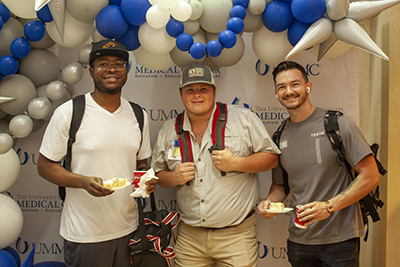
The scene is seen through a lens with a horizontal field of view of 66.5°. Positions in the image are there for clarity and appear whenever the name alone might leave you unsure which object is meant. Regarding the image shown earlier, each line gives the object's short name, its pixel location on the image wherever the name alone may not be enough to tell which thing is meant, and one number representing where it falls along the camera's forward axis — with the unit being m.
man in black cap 2.43
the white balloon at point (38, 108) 2.67
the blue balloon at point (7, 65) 2.59
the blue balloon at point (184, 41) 2.48
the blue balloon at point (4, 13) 2.57
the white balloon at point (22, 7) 2.54
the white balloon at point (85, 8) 2.50
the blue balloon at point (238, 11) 2.45
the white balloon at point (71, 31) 2.64
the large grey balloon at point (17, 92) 2.74
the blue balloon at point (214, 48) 2.45
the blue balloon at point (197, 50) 2.48
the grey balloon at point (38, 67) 2.87
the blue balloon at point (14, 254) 2.89
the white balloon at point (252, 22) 2.63
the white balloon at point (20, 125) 2.62
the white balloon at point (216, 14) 2.54
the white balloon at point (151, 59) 2.88
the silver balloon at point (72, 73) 2.76
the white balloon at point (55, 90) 2.73
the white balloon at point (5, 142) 2.51
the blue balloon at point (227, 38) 2.42
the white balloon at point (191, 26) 2.61
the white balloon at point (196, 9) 2.51
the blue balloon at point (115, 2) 2.64
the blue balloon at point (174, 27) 2.53
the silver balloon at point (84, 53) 2.78
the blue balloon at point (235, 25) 2.43
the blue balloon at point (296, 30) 2.51
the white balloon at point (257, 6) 2.49
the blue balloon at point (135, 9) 2.51
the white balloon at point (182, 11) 2.42
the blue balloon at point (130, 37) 2.71
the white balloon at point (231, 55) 2.68
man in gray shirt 2.31
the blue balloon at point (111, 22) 2.53
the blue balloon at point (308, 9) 2.34
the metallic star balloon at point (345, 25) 2.32
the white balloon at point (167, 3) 2.38
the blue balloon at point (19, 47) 2.59
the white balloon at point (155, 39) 2.62
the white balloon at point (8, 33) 2.71
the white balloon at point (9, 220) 2.62
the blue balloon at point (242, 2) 2.49
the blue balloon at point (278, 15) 2.51
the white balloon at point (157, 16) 2.45
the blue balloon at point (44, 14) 2.54
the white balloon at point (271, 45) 2.69
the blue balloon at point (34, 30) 2.57
